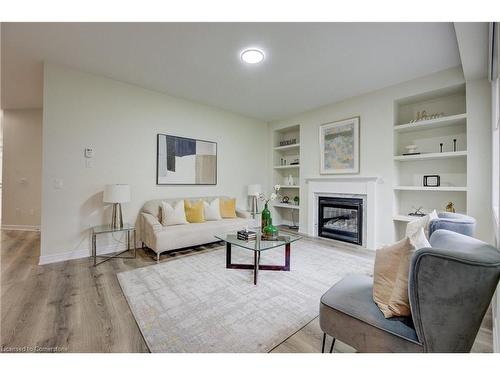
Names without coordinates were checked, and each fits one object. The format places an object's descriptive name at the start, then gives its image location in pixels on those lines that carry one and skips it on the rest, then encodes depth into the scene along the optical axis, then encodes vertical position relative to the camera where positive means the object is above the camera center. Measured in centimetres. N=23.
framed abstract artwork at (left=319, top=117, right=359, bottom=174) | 377 +76
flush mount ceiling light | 243 +153
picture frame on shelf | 306 +11
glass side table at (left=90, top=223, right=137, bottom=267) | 275 -58
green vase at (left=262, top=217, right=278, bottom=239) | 264 -55
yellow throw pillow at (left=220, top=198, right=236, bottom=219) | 403 -41
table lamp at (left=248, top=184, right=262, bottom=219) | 476 -9
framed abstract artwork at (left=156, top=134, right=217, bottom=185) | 370 +47
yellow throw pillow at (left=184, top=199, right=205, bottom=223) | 359 -43
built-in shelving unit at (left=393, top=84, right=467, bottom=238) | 298 +51
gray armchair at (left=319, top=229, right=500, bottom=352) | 80 -45
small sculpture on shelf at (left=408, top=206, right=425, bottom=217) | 325 -38
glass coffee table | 225 -63
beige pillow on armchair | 99 -45
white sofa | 290 -66
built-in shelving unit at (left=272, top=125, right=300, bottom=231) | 524 +35
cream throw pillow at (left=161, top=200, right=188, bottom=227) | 331 -44
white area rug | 142 -99
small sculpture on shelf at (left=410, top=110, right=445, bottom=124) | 309 +107
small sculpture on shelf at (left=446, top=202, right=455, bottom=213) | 289 -26
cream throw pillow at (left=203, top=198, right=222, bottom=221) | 382 -43
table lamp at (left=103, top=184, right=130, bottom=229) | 286 -15
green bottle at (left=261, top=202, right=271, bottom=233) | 273 -39
